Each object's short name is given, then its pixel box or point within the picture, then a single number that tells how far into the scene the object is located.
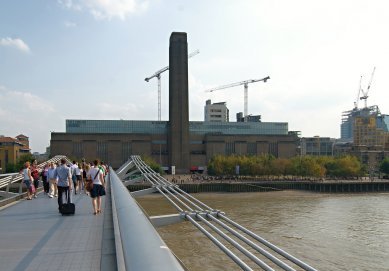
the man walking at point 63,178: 10.21
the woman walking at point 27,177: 12.89
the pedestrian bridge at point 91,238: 2.29
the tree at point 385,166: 86.94
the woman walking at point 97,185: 9.53
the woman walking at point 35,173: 14.74
